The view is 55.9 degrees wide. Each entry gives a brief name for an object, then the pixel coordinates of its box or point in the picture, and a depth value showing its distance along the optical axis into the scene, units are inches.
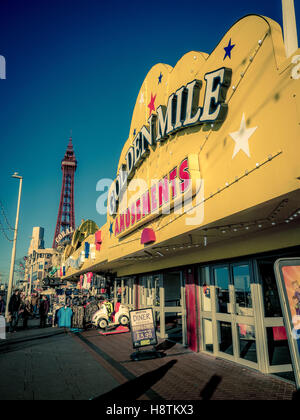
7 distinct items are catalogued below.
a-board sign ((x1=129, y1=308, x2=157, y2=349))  327.9
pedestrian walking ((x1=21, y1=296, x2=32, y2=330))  624.7
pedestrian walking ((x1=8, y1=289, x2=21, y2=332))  570.7
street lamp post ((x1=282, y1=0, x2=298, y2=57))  169.3
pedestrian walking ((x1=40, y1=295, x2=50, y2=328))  639.1
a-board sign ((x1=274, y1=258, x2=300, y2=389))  113.7
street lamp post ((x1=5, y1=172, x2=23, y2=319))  700.4
